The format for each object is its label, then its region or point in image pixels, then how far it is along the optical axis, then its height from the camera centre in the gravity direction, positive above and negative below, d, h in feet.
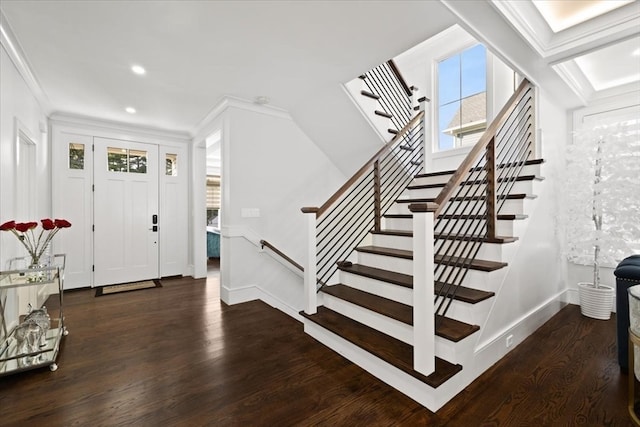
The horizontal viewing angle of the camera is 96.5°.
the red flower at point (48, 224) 7.42 -0.25
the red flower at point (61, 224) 8.17 -0.26
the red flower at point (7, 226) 6.65 -0.26
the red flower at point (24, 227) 6.83 -0.28
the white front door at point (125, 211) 14.35 +0.18
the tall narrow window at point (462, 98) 13.23 +5.59
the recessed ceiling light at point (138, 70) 9.08 +4.69
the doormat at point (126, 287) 13.33 -3.58
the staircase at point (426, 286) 5.59 -1.86
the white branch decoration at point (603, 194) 8.41 +0.55
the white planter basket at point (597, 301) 9.43 -2.96
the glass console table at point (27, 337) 6.62 -3.09
